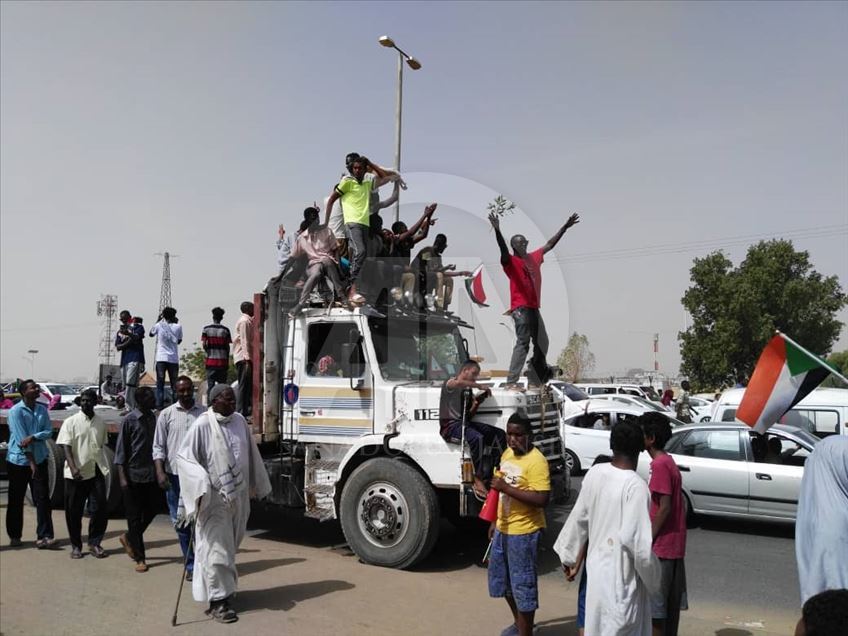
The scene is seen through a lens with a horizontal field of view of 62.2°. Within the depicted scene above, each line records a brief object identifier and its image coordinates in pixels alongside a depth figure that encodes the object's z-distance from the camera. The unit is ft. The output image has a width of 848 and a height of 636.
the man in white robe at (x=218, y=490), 17.89
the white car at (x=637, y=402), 57.97
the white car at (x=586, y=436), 45.93
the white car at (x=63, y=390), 85.23
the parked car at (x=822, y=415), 40.57
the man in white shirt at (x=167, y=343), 34.14
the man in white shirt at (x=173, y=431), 22.15
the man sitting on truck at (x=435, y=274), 28.53
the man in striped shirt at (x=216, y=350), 30.86
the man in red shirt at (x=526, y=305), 25.32
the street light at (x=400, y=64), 44.42
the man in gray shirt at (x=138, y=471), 22.85
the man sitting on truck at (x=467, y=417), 21.95
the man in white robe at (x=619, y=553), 11.80
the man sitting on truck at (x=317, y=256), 26.27
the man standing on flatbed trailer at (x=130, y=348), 34.91
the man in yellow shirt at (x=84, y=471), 23.75
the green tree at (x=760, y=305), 107.76
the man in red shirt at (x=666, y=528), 14.19
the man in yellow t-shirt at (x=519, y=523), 15.60
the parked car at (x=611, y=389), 95.14
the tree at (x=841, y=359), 196.75
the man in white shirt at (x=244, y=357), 27.99
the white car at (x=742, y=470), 29.07
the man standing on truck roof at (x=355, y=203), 27.10
